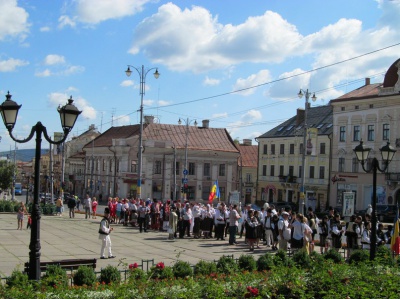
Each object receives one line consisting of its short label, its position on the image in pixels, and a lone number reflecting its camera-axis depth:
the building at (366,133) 49.53
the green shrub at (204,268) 12.54
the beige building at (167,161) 65.38
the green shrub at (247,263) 13.55
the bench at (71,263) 12.81
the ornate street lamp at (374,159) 14.98
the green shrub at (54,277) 10.23
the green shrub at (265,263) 13.73
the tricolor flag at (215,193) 36.09
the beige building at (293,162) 58.69
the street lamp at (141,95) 35.44
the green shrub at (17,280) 9.88
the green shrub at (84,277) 11.22
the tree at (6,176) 71.06
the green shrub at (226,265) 12.73
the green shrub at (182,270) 12.30
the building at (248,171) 72.69
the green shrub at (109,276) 11.52
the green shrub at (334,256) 15.18
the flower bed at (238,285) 9.31
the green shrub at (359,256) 15.09
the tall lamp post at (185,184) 51.70
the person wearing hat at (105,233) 17.39
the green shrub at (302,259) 14.32
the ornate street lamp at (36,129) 10.53
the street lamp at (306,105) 35.47
